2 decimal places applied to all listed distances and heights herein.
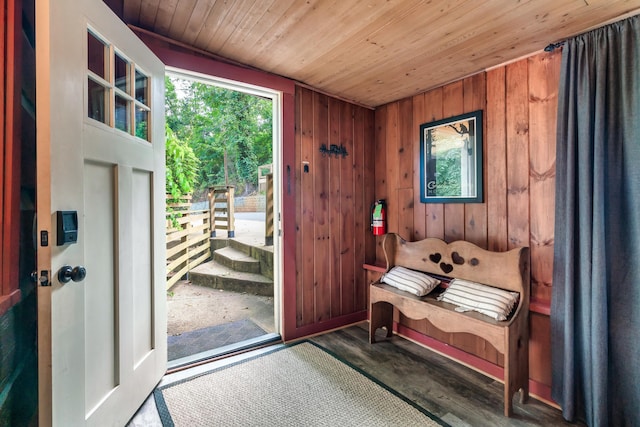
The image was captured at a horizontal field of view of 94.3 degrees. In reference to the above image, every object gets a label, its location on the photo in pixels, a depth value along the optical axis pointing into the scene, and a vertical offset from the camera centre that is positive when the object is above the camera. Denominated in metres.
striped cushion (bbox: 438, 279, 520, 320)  1.79 -0.56
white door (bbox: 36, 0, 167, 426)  1.04 +0.00
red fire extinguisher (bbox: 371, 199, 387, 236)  2.91 -0.07
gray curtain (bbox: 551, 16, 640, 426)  1.48 -0.12
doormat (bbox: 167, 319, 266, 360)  2.39 -1.10
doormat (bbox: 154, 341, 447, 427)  1.60 -1.11
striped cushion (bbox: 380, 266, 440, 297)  2.22 -0.54
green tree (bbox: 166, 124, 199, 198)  3.89 +0.66
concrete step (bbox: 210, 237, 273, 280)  4.05 -0.58
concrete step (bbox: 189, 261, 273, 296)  3.86 -0.92
